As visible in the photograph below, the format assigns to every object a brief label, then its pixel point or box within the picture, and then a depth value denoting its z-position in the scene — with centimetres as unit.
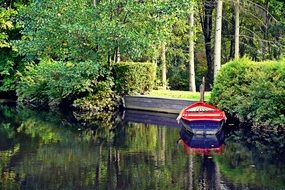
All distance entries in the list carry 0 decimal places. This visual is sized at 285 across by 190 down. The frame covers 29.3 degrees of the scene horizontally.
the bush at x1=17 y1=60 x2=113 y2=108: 2338
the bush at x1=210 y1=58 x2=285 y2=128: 1783
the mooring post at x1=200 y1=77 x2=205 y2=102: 1825
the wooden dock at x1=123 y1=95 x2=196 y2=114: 2202
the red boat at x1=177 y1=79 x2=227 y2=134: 1666
